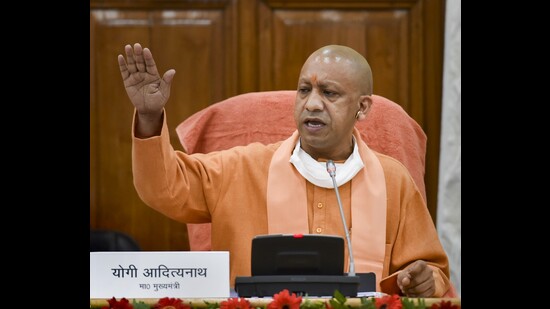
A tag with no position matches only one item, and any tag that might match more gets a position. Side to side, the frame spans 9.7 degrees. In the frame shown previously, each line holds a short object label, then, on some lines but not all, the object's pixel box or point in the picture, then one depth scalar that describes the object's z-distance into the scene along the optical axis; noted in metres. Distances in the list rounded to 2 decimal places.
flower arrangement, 6.60
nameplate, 6.71
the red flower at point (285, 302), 6.58
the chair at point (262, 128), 7.91
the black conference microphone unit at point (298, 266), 6.76
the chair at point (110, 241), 8.45
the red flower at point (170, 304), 6.63
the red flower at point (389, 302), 6.63
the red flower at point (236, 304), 6.60
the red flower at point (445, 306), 6.65
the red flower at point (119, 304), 6.62
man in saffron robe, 7.44
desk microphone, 6.92
